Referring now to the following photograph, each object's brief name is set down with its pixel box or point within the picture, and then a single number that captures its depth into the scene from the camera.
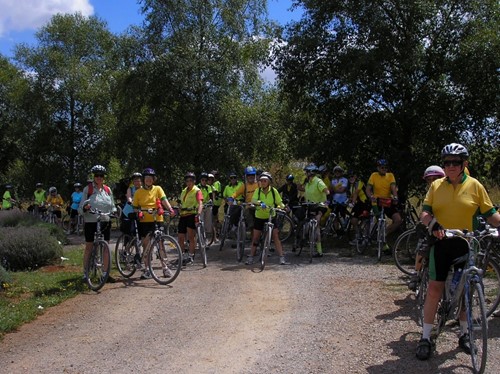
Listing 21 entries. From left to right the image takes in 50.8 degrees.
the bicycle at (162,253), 9.29
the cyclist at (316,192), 11.74
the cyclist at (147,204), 9.69
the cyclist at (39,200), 21.94
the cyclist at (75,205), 20.41
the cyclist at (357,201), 12.91
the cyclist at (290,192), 14.76
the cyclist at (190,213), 11.27
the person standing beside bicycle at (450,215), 5.22
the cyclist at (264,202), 10.99
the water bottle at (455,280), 5.32
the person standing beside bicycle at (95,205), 9.14
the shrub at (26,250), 11.52
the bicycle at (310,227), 11.67
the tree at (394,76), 12.97
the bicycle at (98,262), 8.91
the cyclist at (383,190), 11.29
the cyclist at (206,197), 14.32
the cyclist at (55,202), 21.38
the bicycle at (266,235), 10.59
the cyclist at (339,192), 13.43
